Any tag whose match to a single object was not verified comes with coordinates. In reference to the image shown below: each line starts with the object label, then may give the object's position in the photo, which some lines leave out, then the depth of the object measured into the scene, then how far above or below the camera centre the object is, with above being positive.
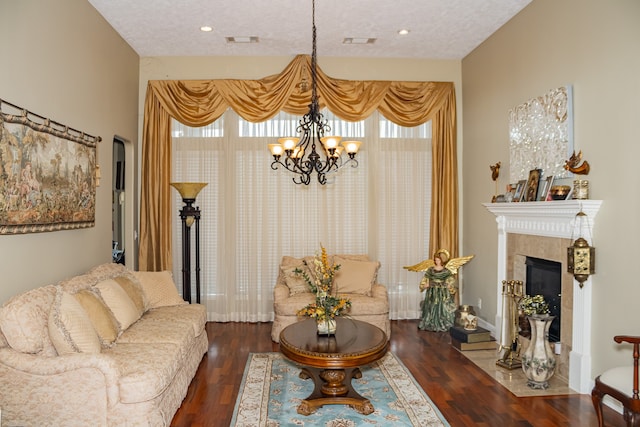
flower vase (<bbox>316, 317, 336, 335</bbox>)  3.67 -0.92
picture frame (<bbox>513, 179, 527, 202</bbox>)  4.49 +0.18
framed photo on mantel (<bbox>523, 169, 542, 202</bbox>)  4.25 +0.22
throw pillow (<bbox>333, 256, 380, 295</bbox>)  5.36 -0.79
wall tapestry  3.06 +0.25
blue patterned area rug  3.19 -1.43
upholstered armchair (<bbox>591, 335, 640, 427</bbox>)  2.58 -1.02
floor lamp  5.31 -0.12
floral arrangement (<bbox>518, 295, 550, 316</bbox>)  4.04 -0.84
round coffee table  3.24 -1.03
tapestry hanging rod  3.08 +0.61
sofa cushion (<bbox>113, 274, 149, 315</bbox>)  4.08 -0.72
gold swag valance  5.84 +1.28
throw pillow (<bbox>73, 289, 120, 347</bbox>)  3.29 -0.77
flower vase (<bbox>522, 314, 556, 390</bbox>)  3.72 -1.18
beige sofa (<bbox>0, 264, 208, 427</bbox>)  2.68 -0.98
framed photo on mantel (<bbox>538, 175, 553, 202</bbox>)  4.06 +0.18
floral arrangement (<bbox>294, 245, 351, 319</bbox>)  3.62 -0.72
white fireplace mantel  3.63 -0.22
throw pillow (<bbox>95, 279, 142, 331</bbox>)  3.67 -0.74
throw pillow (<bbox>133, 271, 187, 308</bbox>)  4.54 -0.79
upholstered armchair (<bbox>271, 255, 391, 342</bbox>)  5.04 -0.93
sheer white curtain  6.01 +0.00
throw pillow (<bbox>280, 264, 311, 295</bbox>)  5.35 -0.85
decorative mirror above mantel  3.91 +0.67
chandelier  3.81 +0.52
